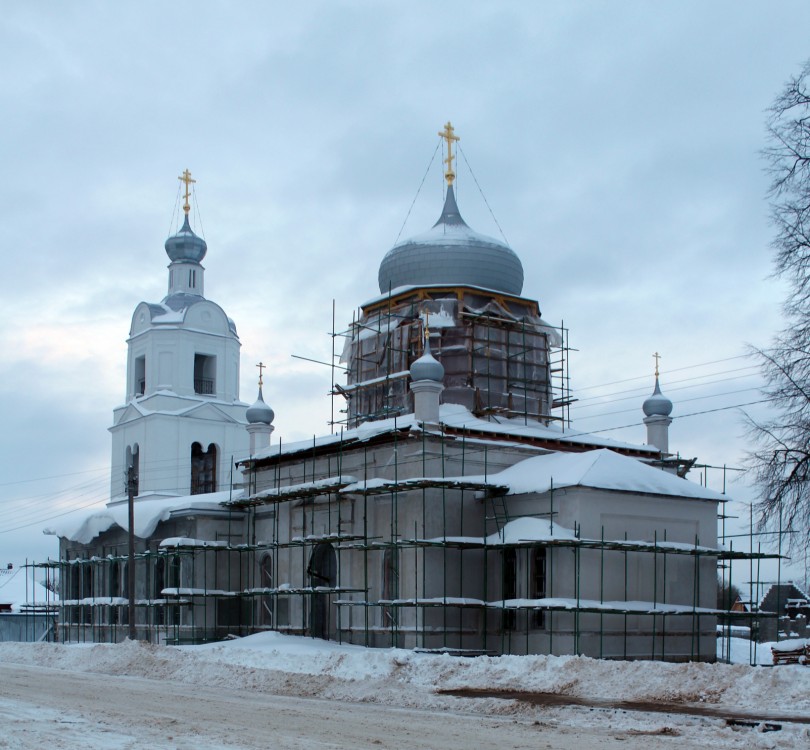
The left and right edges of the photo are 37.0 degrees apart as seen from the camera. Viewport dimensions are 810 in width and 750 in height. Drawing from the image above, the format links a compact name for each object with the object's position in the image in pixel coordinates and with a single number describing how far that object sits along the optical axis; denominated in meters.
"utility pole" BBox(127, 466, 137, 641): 30.92
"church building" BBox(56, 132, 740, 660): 27.52
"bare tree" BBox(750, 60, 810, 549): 18.06
